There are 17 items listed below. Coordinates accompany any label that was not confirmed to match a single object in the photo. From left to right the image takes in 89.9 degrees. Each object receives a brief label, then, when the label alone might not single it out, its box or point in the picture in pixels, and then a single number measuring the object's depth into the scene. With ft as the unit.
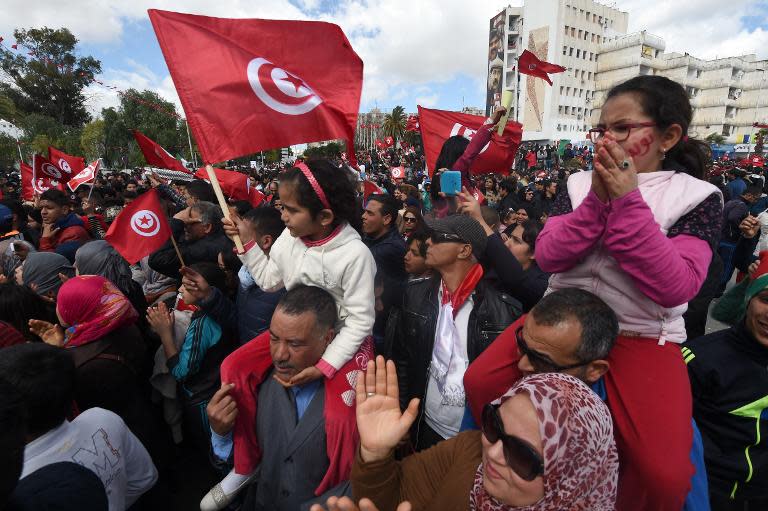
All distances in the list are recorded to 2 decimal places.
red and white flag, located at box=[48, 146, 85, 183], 25.77
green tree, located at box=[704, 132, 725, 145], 163.70
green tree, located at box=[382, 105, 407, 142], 203.72
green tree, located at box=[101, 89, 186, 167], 115.24
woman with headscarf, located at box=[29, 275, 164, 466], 7.20
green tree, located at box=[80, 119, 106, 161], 115.07
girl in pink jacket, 4.07
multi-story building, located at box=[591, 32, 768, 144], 204.16
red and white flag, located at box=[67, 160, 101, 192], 24.18
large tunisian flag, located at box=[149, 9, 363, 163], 7.81
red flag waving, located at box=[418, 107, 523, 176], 17.42
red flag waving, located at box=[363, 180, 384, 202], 20.62
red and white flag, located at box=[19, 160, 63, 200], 24.52
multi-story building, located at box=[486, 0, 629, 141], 191.31
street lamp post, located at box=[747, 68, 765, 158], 208.33
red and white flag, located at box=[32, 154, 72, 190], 24.45
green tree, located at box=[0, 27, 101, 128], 132.05
